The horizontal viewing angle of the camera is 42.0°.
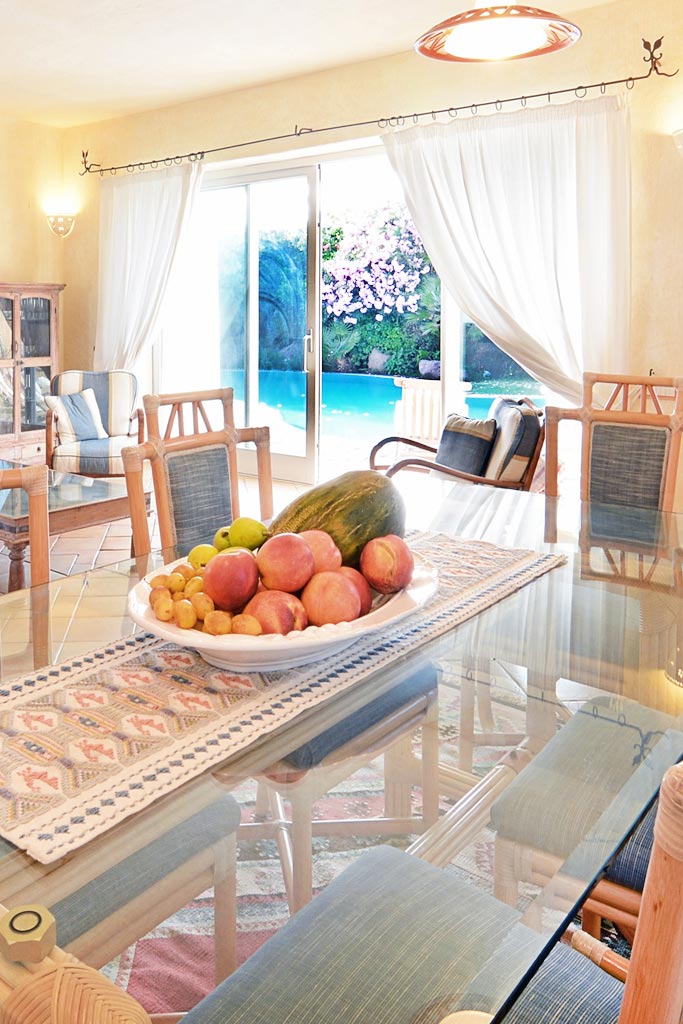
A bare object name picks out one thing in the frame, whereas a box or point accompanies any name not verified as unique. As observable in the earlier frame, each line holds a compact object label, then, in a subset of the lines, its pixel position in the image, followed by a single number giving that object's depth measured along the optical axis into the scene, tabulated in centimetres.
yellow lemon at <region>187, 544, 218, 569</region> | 129
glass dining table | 87
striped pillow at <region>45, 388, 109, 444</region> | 559
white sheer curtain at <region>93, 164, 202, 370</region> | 629
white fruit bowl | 114
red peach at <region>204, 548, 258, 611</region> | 118
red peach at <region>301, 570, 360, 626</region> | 122
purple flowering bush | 680
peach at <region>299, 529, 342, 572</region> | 127
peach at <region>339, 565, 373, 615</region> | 128
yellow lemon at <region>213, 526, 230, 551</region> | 133
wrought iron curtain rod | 407
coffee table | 354
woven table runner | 90
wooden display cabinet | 651
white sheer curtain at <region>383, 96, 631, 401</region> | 420
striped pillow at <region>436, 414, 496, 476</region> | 393
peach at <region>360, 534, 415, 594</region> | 133
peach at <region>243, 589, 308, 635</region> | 117
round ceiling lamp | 194
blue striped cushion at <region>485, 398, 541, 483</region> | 373
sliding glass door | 604
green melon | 136
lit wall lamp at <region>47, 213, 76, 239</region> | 700
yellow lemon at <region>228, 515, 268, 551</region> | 132
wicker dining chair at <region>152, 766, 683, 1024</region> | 89
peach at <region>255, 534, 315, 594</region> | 119
